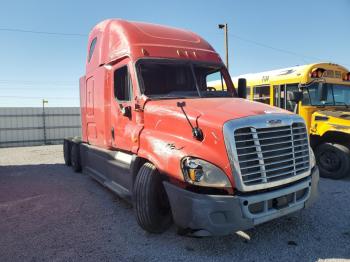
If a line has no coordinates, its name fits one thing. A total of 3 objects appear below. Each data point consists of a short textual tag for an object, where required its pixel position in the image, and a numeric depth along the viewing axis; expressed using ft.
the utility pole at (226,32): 65.02
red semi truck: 11.10
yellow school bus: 24.30
